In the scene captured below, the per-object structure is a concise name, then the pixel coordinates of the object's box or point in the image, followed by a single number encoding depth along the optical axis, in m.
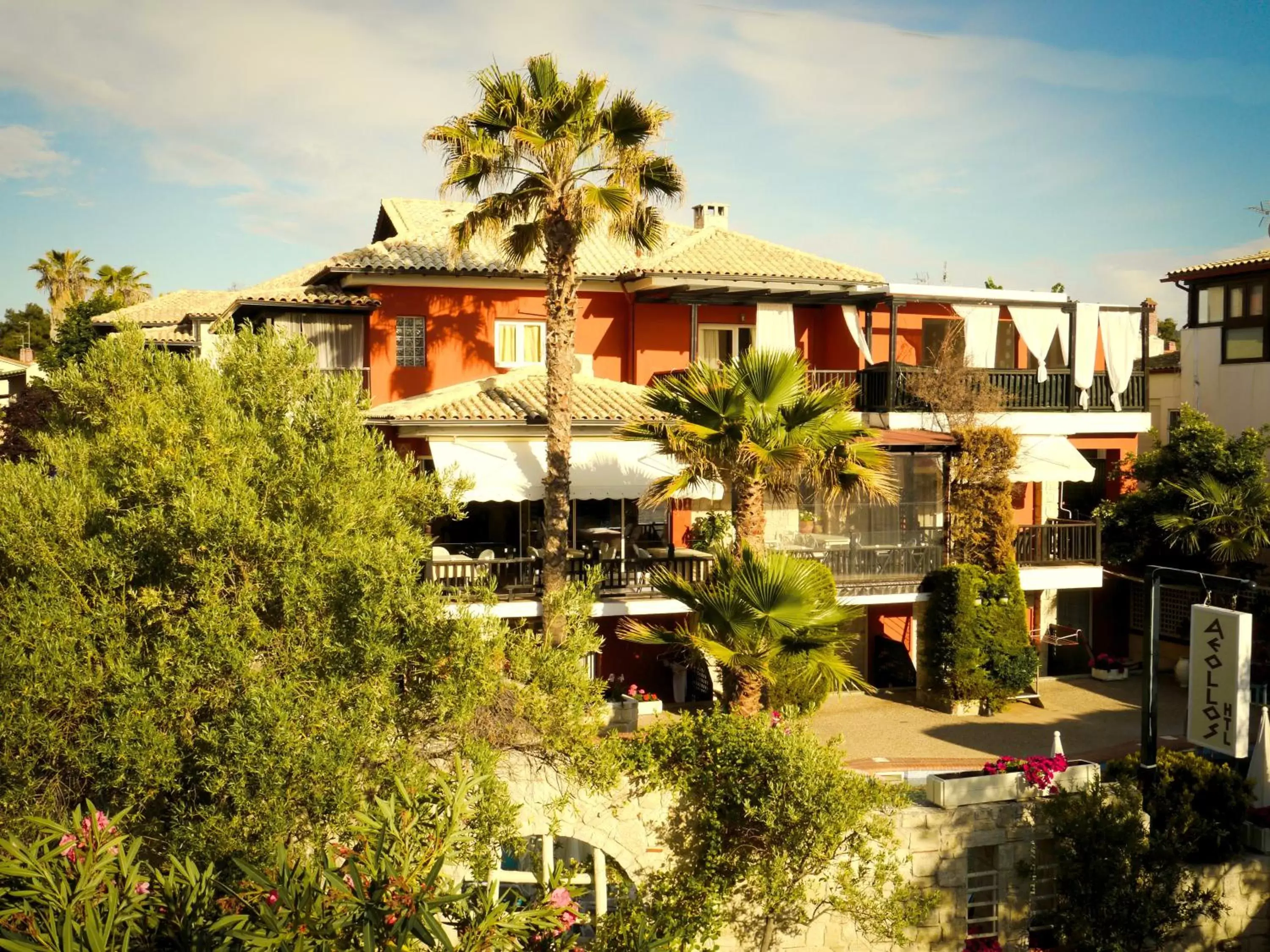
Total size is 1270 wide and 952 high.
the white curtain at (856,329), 30.00
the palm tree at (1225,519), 27.78
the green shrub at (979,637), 26.08
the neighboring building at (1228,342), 31.78
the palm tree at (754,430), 18.86
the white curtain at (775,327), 29.61
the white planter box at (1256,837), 19.20
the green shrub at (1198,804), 18.52
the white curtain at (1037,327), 30.50
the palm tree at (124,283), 71.12
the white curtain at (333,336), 27.47
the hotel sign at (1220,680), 18.64
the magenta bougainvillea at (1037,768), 17.94
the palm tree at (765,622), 17.17
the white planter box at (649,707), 24.20
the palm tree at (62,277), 73.56
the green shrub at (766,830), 15.79
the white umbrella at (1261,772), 19.86
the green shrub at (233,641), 12.21
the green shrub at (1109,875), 17.36
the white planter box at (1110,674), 29.98
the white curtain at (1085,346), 30.59
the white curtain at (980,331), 29.95
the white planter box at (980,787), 17.47
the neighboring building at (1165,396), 35.47
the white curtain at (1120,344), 30.83
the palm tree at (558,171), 20.77
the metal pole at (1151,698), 18.27
